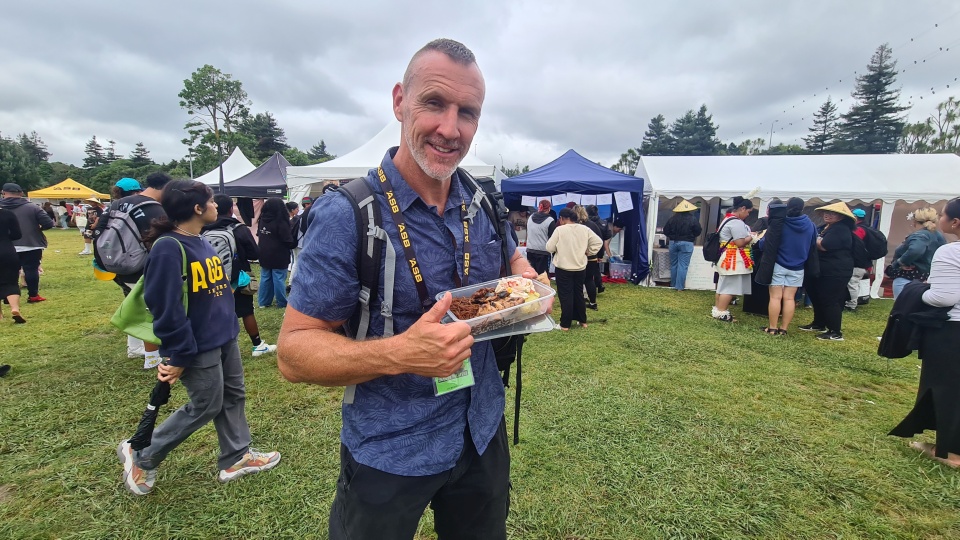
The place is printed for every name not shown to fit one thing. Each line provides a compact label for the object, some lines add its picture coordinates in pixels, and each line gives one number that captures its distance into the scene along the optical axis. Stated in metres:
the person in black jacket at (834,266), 6.34
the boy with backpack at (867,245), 7.25
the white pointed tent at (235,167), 17.10
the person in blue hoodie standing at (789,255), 6.21
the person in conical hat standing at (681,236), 9.55
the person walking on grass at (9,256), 5.77
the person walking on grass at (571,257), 6.34
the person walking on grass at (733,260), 7.08
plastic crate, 10.94
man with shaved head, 1.06
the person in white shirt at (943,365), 3.05
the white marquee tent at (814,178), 9.59
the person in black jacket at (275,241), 6.21
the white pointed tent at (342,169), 10.59
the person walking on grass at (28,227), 6.53
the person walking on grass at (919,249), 6.48
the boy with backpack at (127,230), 3.66
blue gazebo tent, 10.00
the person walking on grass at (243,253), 4.73
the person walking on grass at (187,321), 2.49
